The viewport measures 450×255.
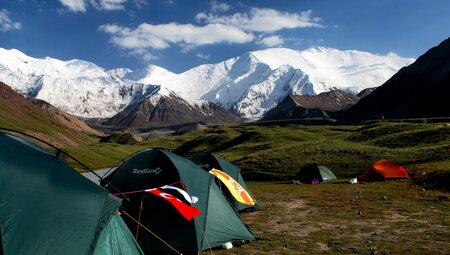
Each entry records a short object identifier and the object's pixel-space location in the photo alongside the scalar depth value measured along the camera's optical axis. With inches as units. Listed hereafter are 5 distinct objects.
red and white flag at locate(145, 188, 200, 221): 544.4
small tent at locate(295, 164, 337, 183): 1627.7
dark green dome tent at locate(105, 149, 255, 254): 580.7
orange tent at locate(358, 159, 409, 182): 1483.8
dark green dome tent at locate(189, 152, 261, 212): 972.9
